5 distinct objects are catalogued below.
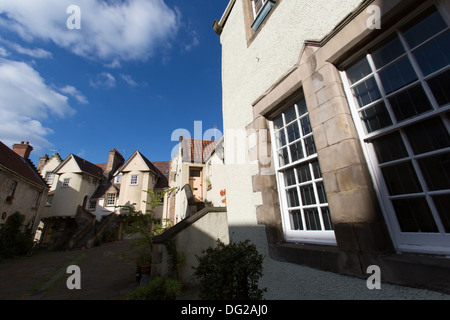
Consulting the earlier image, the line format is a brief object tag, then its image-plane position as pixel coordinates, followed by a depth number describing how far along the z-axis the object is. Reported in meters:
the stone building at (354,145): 1.70
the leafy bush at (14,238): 13.21
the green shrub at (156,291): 2.97
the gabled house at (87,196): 21.30
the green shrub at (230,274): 2.30
